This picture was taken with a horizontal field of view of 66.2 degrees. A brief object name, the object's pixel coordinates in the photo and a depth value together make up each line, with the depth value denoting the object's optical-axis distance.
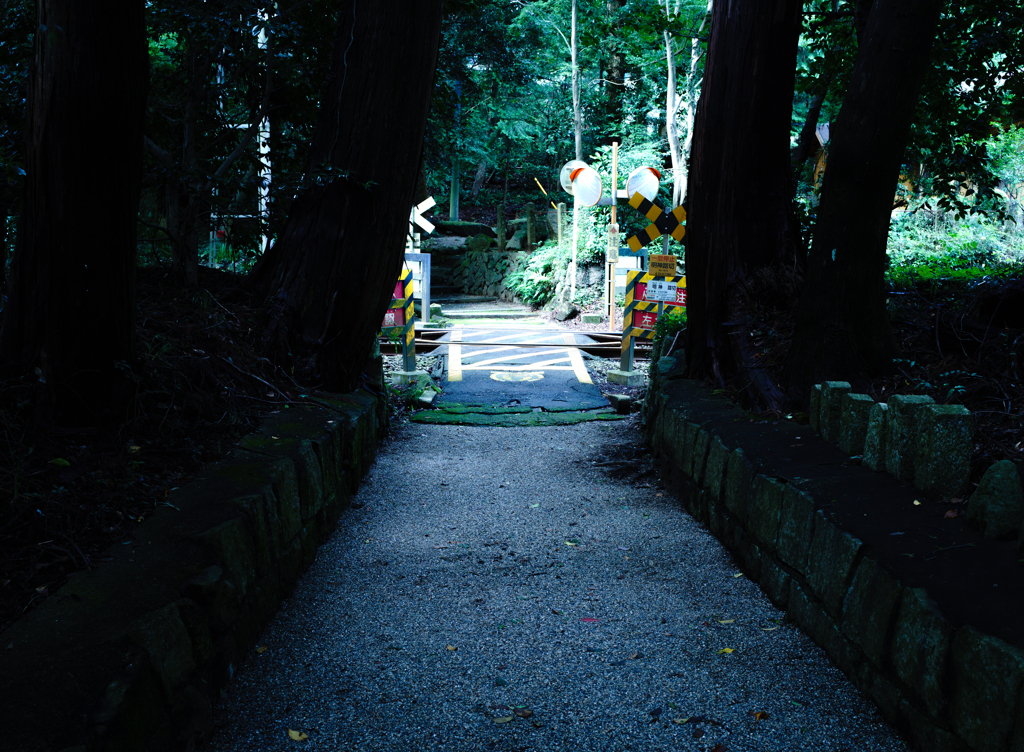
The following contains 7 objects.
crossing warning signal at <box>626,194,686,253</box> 10.79
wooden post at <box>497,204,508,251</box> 24.58
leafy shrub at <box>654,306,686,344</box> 8.51
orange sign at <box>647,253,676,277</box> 10.75
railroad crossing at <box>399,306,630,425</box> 8.80
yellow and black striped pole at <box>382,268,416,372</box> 10.25
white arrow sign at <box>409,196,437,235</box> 15.55
